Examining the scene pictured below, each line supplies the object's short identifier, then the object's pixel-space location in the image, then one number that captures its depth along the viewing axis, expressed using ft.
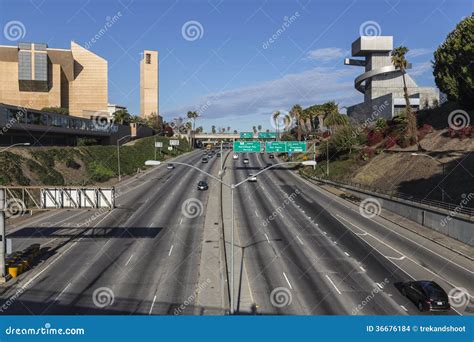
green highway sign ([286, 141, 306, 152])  282.36
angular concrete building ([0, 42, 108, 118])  429.38
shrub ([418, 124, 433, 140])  269.85
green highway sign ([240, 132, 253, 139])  372.99
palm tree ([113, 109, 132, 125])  438.81
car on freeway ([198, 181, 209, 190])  250.94
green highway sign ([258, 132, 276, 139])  361.26
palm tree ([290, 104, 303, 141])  474.49
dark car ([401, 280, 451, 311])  80.53
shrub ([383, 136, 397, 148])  281.84
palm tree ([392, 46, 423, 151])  239.91
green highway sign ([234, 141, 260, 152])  277.85
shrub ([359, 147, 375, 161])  284.00
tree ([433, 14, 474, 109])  226.38
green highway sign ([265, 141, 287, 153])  278.87
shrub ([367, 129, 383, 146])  307.91
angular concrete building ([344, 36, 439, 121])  354.13
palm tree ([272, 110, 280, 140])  634.84
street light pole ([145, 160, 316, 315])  75.93
